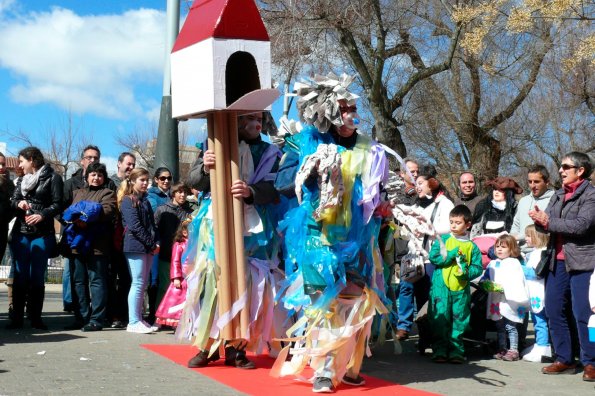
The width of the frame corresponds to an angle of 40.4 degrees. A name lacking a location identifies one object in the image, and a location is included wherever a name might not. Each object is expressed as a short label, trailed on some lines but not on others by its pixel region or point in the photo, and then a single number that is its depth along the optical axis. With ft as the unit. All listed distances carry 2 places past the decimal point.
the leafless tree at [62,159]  113.09
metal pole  32.99
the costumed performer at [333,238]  18.56
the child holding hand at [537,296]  24.70
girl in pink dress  27.25
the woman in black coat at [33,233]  27.61
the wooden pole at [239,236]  20.61
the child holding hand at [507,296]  24.75
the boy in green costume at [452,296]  23.73
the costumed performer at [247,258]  21.01
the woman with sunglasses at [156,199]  30.27
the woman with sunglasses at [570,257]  21.20
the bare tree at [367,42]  57.88
